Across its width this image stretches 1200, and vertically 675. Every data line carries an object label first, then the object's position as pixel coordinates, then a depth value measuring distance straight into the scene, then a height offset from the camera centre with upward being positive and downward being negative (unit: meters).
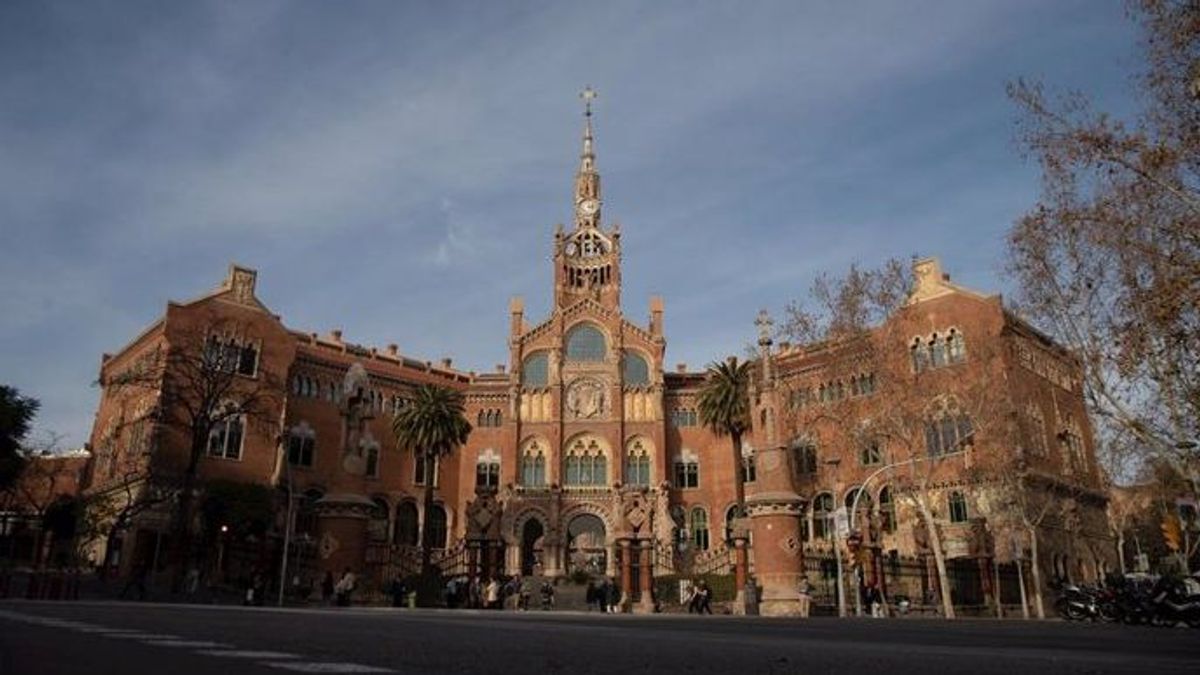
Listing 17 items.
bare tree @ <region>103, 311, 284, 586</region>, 40.53 +9.80
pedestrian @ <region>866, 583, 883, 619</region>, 31.17 -0.24
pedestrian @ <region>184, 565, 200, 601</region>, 36.88 +0.42
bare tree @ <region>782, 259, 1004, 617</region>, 38.59 +9.15
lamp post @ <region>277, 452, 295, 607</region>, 32.13 +0.98
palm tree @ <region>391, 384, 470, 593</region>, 54.12 +9.84
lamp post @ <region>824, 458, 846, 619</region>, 29.84 +0.23
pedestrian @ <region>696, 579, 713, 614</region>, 34.19 -0.33
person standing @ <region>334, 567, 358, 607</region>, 24.67 +0.15
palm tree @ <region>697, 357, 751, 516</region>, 55.84 +11.47
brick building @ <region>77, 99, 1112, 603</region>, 45.25 +8.91
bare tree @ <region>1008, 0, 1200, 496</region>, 18.14 +7.58
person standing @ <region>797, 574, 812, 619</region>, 26.42 -0.14
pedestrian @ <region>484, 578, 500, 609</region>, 34.31 -0.06
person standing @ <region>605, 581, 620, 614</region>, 36.91 -0.28
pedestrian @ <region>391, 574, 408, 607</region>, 34.62 -0.06
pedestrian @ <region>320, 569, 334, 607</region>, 25.58 +0.10
